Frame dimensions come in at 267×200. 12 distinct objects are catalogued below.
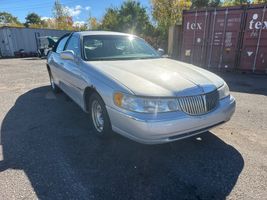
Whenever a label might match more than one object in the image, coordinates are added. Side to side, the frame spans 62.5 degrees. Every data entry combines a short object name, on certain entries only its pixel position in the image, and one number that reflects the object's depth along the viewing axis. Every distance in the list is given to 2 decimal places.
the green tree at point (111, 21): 32.47
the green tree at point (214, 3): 33.72
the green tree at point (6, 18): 82.38
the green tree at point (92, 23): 43.92
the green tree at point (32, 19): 70.57
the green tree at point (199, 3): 33.72
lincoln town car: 2.53
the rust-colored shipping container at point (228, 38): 9.09
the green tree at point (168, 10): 30.59
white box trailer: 21.44
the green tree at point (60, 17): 44.06
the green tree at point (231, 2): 32.25
